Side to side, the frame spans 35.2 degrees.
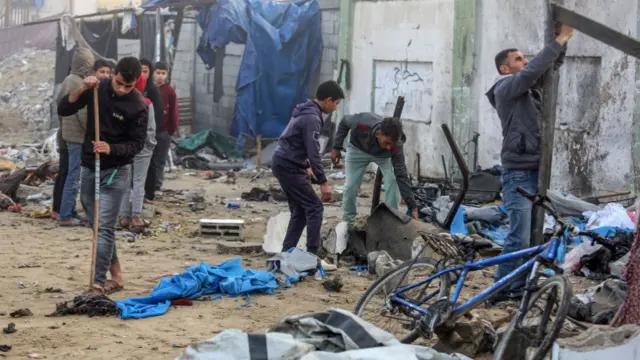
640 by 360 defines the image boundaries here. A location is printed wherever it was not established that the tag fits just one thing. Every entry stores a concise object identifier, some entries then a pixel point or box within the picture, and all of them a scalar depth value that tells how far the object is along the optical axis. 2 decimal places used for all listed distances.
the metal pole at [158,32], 21.48
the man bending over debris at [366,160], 10.40
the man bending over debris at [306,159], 9.12
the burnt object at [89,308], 7.52
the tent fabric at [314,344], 4.88
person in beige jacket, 11.07
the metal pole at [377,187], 10.93
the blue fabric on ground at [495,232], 11.34
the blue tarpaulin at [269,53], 19.64
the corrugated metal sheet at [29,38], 31.66
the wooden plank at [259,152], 18.31
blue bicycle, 5.86
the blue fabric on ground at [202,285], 7.76
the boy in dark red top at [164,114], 13.48
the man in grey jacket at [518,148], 7.73
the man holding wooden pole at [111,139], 7.98
